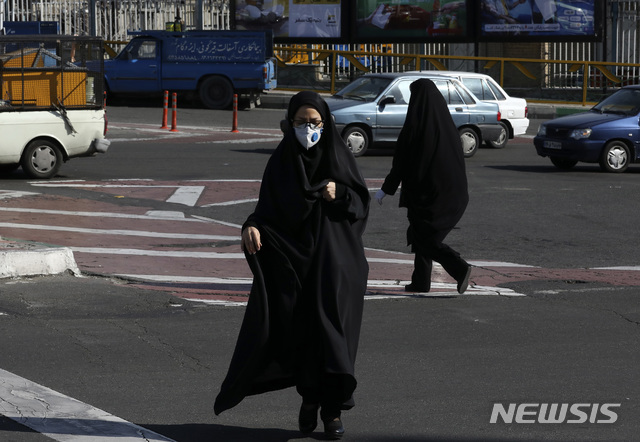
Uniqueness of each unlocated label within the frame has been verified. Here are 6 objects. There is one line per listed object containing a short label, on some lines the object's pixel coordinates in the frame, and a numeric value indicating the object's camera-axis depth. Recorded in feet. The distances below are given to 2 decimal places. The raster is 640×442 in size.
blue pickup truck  105.19
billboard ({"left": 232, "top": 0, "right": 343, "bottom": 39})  120.78
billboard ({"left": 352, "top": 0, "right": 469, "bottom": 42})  117.80
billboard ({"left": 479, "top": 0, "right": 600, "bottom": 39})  115.03
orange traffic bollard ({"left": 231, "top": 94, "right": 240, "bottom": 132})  88.53
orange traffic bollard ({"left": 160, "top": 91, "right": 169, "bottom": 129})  89.10
